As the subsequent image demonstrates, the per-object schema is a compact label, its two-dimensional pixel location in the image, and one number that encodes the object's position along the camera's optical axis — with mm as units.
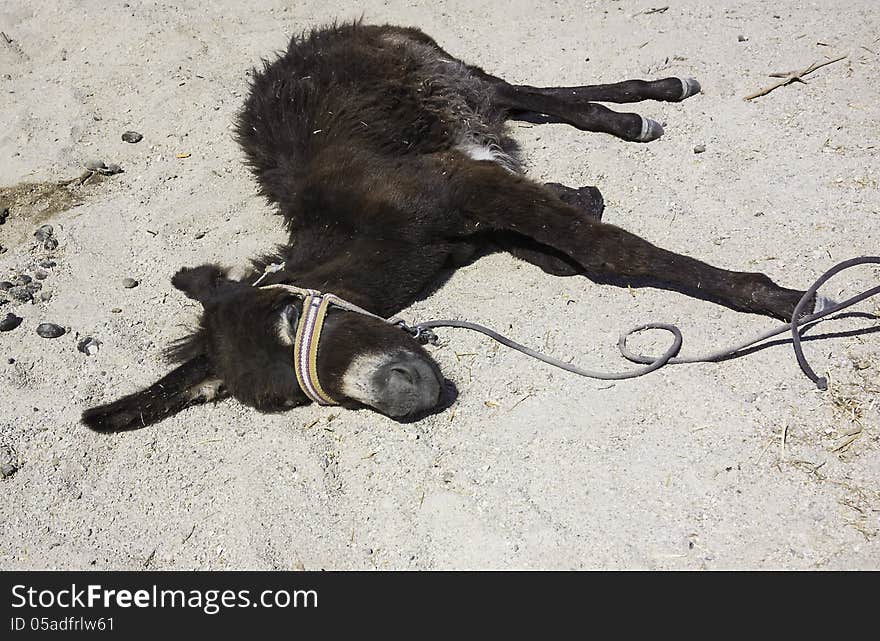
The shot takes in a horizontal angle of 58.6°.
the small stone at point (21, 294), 3709
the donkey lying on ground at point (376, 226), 2799
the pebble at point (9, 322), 3561
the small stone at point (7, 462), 3000
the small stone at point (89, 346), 3465
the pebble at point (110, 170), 4520
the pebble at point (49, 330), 3510
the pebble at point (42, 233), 4066
